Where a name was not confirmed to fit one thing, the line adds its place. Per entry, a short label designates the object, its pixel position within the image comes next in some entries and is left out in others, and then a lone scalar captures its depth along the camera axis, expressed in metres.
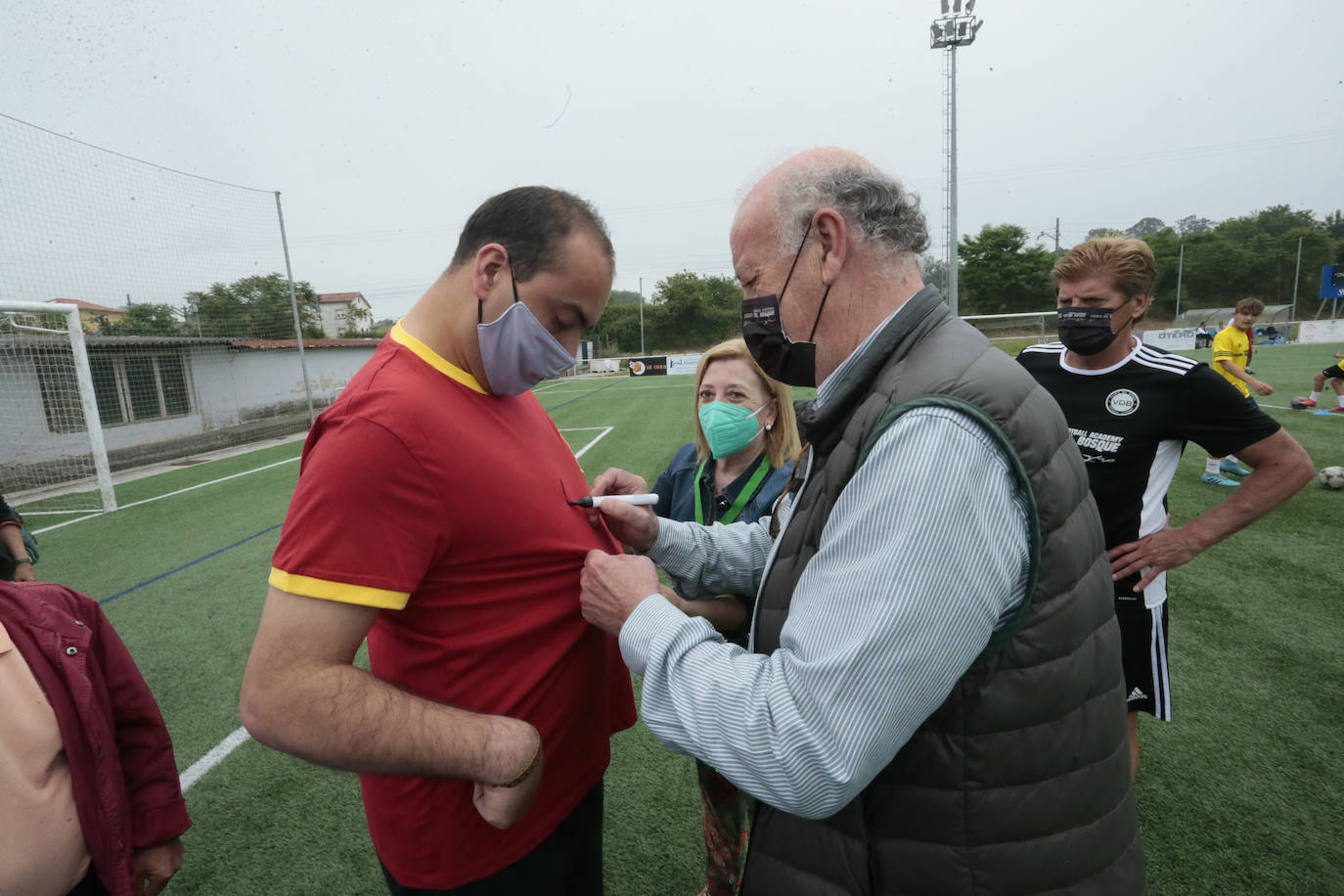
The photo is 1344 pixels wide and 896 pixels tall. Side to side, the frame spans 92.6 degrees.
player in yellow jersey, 7.95
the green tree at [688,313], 51.16
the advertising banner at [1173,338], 28.08
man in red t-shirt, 1.06
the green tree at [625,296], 77.16
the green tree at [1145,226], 70.82
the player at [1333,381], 9.89
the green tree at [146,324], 17.30
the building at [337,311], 69.07
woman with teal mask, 2.74
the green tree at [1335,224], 52.74
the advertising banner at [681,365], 31.48
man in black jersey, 2.51
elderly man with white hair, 0.89
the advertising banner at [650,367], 32.12
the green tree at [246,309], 17.16
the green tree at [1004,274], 45.59
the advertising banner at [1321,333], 29.31
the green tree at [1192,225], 70.64
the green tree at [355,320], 60.35
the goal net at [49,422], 9.16
